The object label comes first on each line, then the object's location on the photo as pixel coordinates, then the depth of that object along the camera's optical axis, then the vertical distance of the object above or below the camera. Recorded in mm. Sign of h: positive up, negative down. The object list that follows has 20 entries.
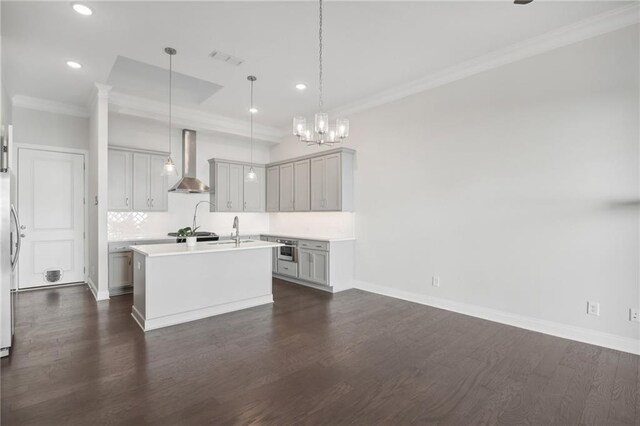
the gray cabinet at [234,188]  6645 +512
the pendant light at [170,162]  3744 +623
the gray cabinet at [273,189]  7047 +509
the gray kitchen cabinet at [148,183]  5668 +512
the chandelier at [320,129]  3230 +853
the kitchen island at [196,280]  3705 -840
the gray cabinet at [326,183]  5588 +516
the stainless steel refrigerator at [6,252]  2900 -356
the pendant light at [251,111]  4582 +1856
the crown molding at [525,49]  3102 +1806
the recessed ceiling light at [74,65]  4035 +1832
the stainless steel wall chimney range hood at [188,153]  6320 +1136
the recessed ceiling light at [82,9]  2965 +1857
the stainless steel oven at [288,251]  6082 -737
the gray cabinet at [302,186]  6242 +514
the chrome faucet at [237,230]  4371 -246
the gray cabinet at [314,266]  5441 -916
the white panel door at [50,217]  5273 -66
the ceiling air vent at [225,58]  3851 +1856
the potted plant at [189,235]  4238 -297
